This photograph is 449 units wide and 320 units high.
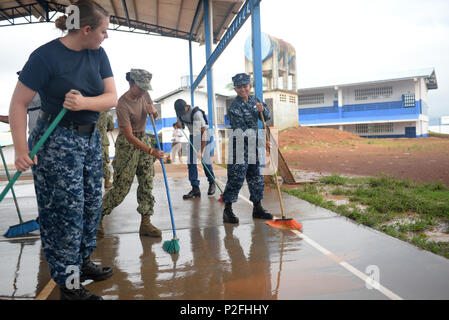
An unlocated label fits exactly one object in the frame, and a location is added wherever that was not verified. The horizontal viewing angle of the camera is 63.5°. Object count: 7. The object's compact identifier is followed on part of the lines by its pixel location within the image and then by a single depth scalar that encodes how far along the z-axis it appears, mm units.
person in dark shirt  2285
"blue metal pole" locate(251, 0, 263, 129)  7750
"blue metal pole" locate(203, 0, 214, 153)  13116
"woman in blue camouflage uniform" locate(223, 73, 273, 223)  4762
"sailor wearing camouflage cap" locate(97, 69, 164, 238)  3990
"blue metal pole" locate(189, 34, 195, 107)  18609
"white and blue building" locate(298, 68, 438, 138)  30078
